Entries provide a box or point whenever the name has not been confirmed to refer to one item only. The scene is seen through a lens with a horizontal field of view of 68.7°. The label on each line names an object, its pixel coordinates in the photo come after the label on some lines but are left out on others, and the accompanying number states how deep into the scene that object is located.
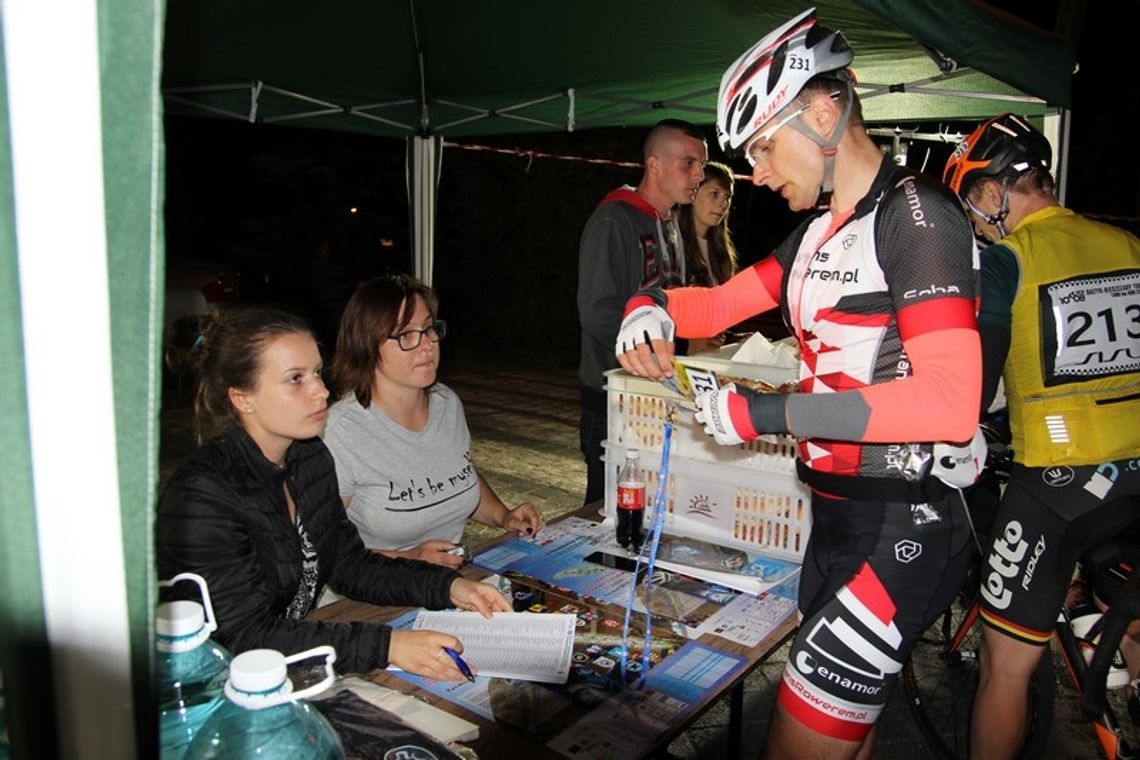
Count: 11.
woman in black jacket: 1.89
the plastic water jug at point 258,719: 0.89
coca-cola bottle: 2.61
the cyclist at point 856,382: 1.66
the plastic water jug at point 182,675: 1.02
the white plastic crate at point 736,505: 2.51
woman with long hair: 5.04
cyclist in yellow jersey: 2.46
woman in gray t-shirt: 2.75
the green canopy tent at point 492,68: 4.34
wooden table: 1.58
